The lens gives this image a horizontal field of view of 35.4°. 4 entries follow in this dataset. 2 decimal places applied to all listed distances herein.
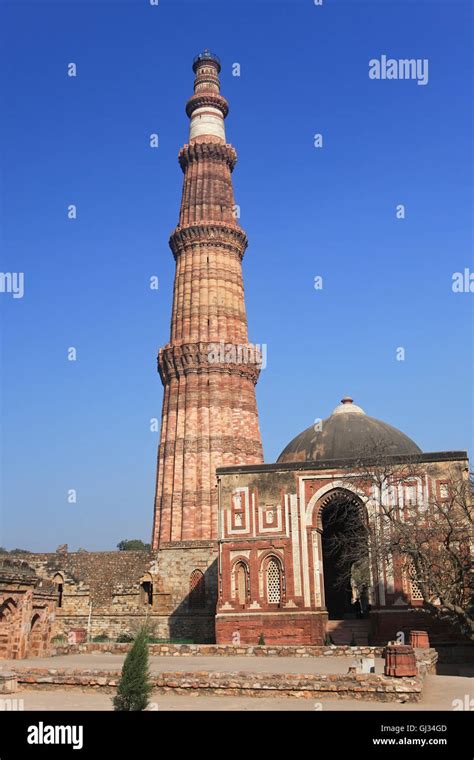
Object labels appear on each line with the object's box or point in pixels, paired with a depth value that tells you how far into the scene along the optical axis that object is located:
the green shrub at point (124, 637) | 31.23
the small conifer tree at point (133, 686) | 11.30
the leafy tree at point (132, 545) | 95.31
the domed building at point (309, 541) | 25.05
